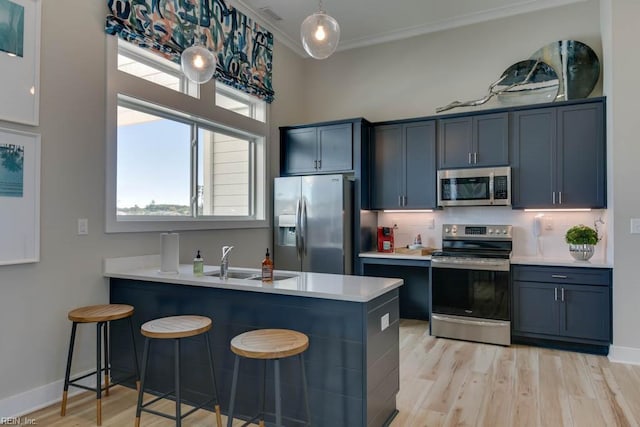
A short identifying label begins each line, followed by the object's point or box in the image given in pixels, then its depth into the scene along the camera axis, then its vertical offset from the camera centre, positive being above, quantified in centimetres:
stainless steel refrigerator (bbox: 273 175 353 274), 451 -4
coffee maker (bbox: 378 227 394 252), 495 -24
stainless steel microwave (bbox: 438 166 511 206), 421 +36
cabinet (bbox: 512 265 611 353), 360 -81
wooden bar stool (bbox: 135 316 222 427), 215 -62
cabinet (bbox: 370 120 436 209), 461 +65
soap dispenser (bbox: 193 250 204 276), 286 -34
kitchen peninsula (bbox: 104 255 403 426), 214 -65
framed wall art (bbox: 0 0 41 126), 246 +102
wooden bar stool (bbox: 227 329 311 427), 188 -62
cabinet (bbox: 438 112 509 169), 424 +87
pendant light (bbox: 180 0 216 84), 280 +112
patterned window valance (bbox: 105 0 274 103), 318 +176
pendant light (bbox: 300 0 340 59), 245 +116
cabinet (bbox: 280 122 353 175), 480 +89
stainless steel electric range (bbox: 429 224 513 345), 391 -76
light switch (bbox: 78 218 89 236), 286 -4
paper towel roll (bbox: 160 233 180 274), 293 -27
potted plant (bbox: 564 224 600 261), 377 -20
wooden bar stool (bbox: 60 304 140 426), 246 -63
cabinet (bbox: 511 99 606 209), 385 +63
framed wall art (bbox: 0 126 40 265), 245 +15
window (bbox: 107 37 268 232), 323 +68
